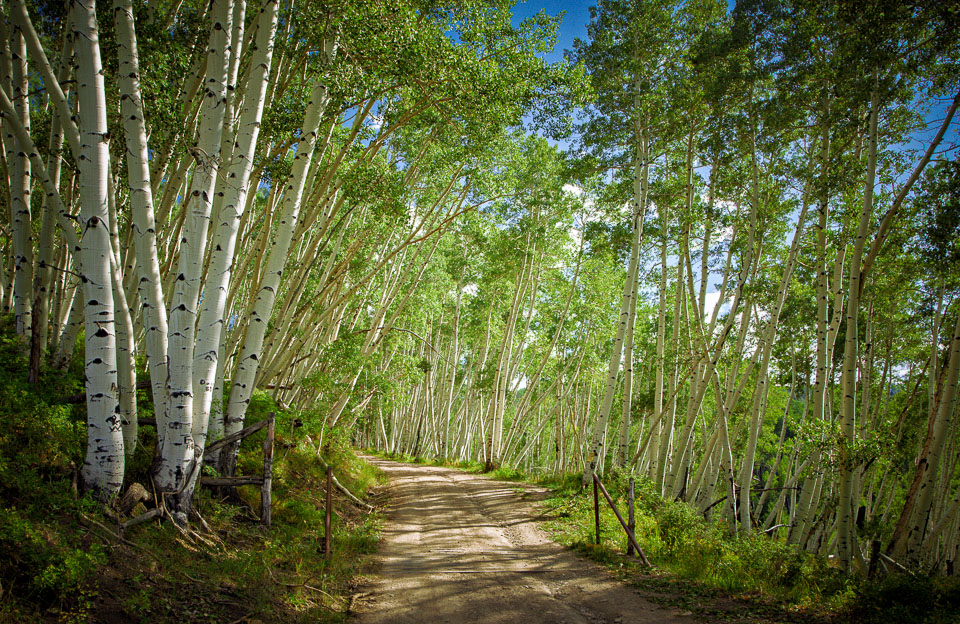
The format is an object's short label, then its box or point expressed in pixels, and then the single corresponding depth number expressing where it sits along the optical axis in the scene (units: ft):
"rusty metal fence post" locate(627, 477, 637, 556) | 23.05
